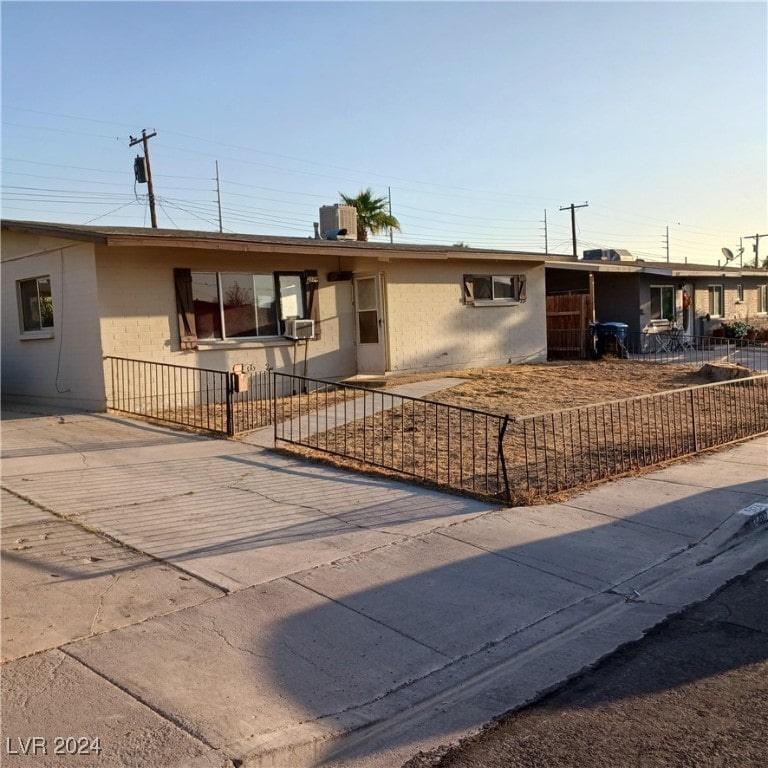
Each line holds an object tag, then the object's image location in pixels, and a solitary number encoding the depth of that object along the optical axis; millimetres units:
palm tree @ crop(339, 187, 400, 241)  29047
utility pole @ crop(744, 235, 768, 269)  64738
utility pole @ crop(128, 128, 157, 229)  31281
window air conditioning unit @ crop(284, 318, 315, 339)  14992
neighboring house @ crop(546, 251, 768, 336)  24422
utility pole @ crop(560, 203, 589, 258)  52625
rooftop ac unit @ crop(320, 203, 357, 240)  19625
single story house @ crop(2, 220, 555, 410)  12781
